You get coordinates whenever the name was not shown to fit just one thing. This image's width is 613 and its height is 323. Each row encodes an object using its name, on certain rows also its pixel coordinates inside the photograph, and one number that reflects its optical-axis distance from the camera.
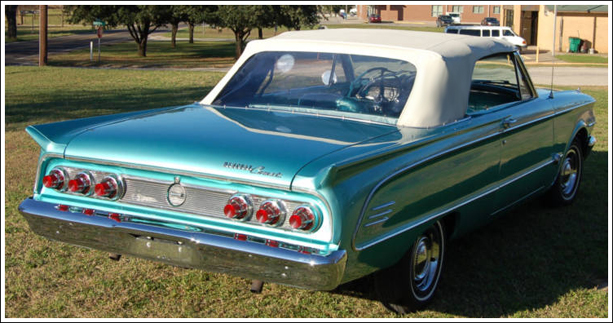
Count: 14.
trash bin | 38.73
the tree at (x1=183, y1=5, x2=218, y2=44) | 35.09
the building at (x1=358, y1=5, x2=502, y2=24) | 88.94
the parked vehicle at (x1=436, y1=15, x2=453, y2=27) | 69.74
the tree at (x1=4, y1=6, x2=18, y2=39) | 52.62
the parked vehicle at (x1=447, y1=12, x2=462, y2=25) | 71.84
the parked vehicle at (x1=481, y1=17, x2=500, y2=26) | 58.01
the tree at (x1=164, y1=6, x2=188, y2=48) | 35.97
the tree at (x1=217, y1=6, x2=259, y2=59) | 33.77
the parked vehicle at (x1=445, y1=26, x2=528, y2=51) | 36.16
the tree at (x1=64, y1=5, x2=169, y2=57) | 36.03
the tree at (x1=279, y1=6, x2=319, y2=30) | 33.62
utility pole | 28.04
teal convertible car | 3.49
